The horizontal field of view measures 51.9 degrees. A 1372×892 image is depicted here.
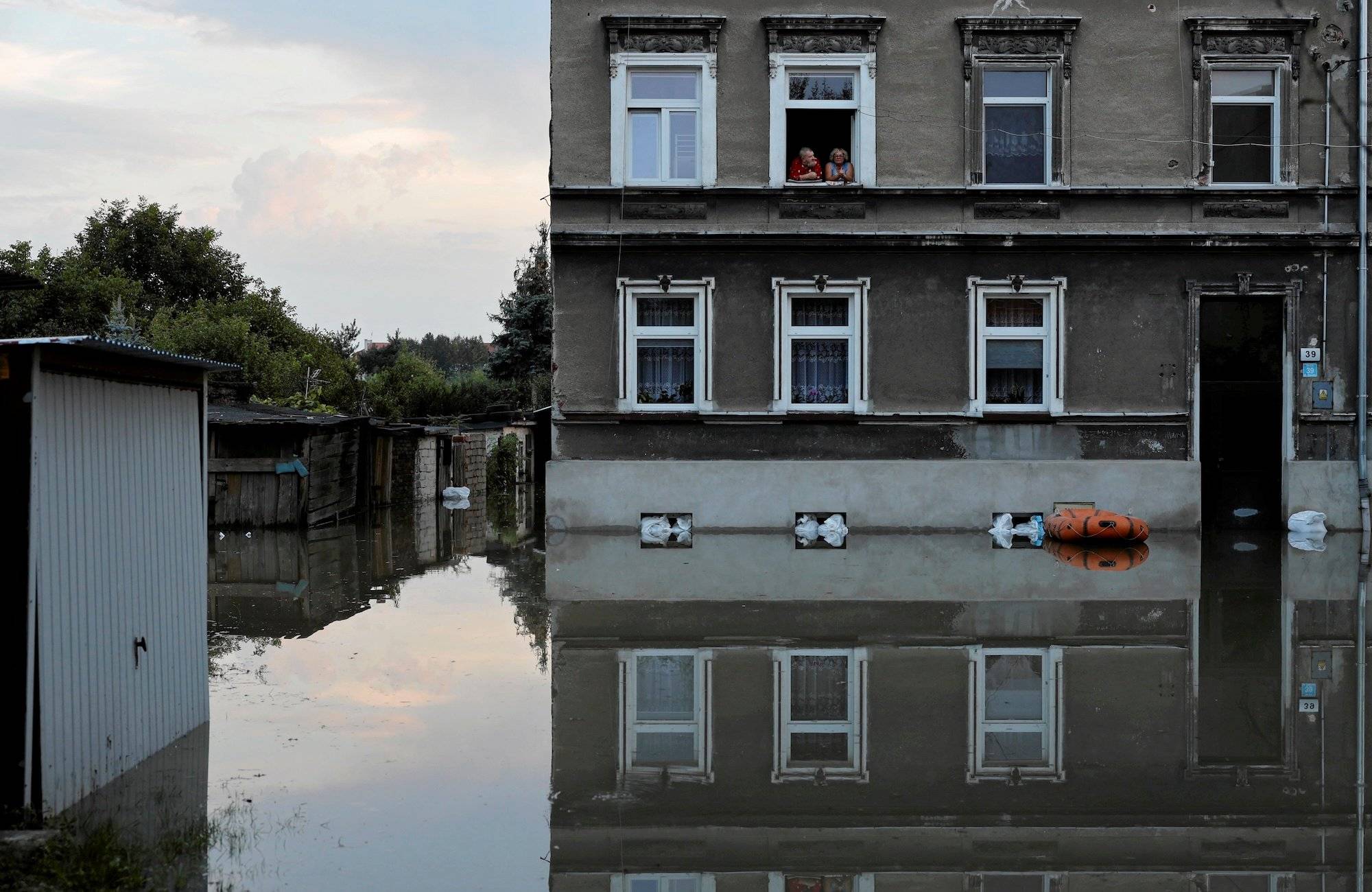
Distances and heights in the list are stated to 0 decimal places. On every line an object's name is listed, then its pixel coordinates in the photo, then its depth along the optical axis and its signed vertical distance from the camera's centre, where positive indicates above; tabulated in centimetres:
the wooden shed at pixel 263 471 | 2253 -45
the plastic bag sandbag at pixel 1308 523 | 2031 -109
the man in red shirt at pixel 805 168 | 2066 +408
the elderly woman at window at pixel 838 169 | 2064 +405
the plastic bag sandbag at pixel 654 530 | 1980 -121
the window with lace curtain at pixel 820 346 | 2066 +147
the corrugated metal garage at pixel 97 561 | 636 -61
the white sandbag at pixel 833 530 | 1977 -120
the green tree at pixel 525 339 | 4906 +368
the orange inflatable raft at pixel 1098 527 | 1919 -110
